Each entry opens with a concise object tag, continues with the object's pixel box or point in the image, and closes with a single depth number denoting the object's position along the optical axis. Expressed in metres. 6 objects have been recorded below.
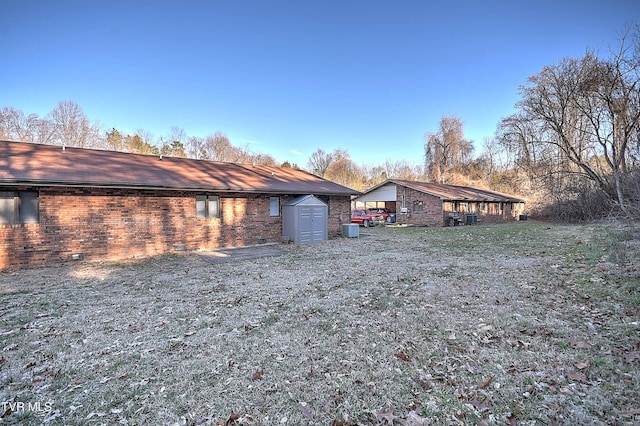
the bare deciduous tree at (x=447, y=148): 43.37
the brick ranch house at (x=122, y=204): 8.60
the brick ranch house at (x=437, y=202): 22.33
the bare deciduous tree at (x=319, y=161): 51.29
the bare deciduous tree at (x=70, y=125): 26.38
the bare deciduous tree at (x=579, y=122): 13.91
